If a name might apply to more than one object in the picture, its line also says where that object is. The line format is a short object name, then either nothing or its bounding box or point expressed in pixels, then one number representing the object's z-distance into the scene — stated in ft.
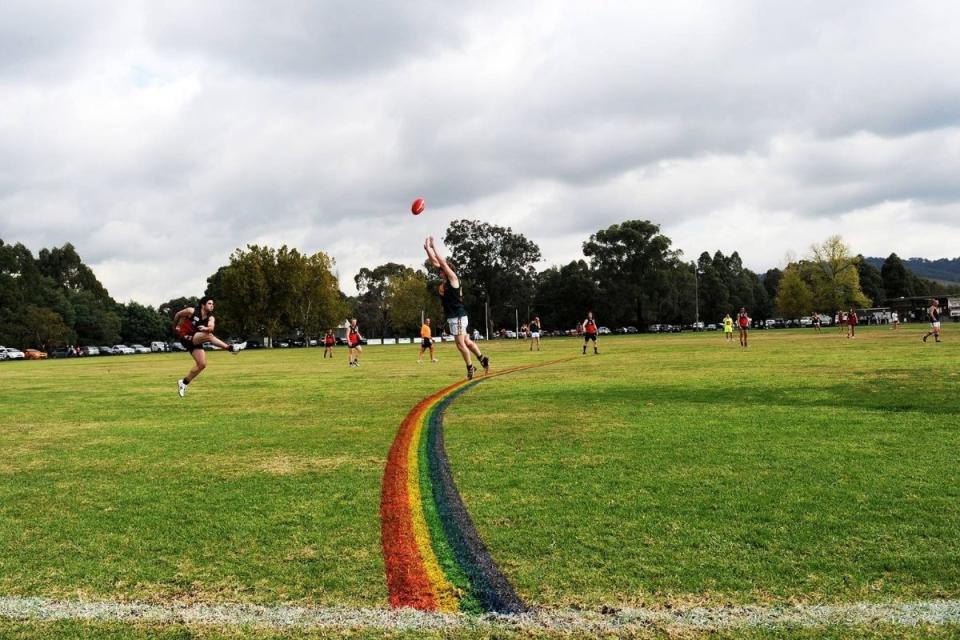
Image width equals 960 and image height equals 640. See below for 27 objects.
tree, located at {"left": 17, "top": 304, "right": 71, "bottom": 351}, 304.09
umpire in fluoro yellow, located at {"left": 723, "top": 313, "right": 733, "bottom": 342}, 148.26
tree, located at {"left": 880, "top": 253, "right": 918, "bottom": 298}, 488.44
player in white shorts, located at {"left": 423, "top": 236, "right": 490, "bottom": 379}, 42.90
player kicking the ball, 47.32
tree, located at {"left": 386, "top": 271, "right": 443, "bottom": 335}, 340.39
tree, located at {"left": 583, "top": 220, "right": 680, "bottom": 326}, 337.31
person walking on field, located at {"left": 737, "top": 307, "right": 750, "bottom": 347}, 118.11
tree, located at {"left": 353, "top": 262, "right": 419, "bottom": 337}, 423.64
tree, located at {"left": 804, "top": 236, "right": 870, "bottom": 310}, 280.10
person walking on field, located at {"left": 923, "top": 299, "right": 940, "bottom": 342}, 106.11
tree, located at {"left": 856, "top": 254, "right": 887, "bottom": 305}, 468.79
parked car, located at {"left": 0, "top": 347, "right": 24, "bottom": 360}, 250.70
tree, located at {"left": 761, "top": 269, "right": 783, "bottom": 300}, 552.00
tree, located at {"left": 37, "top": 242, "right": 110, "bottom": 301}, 405.35
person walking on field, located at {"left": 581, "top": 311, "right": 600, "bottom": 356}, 110.22
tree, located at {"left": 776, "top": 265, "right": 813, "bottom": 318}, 313.12
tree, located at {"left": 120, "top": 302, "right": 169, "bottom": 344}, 454.81
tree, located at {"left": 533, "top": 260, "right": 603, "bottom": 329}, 396.78
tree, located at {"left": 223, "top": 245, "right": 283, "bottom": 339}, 282.15
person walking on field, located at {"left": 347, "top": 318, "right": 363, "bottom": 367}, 98.43
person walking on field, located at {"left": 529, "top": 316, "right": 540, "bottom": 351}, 147.43
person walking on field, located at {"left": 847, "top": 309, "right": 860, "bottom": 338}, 153.58
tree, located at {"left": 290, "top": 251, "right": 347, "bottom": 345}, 290.76
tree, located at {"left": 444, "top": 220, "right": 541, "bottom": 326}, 347.15
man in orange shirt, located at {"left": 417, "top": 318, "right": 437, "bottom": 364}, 95.44
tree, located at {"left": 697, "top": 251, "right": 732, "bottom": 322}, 450.71
